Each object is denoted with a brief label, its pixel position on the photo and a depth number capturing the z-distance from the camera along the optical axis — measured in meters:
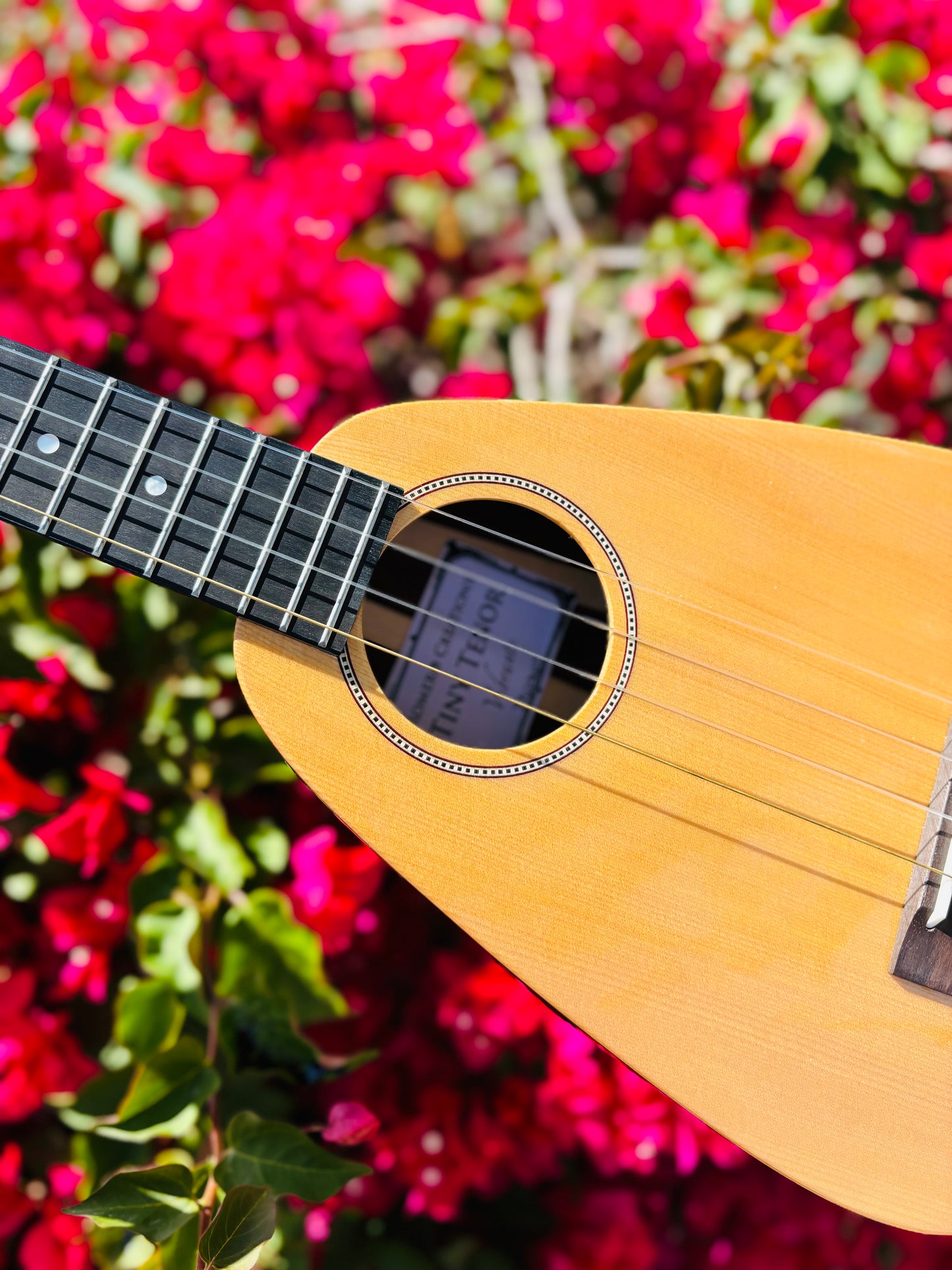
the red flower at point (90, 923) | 0.45
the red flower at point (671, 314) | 0.49
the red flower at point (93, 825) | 0.43
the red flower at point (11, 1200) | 0.44
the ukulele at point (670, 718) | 0.41
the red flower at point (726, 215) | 0.50
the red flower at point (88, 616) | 0.46
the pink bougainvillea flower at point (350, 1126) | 0.41
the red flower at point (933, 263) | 0.50
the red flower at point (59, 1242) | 0.44
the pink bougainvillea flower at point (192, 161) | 0.50
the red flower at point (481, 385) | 0.48
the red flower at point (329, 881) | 0.43
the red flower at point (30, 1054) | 0.43
